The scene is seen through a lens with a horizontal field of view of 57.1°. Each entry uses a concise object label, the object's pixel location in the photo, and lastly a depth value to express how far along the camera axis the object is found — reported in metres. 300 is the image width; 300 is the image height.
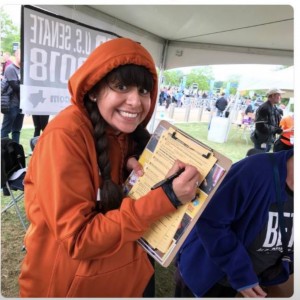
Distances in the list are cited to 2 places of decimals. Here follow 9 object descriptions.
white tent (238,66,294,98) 4.32
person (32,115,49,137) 3.55
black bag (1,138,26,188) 1.98
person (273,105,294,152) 2.39
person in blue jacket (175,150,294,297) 0.80
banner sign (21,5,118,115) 2.20
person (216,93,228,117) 8.46
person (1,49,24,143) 3.13
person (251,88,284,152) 4.39
